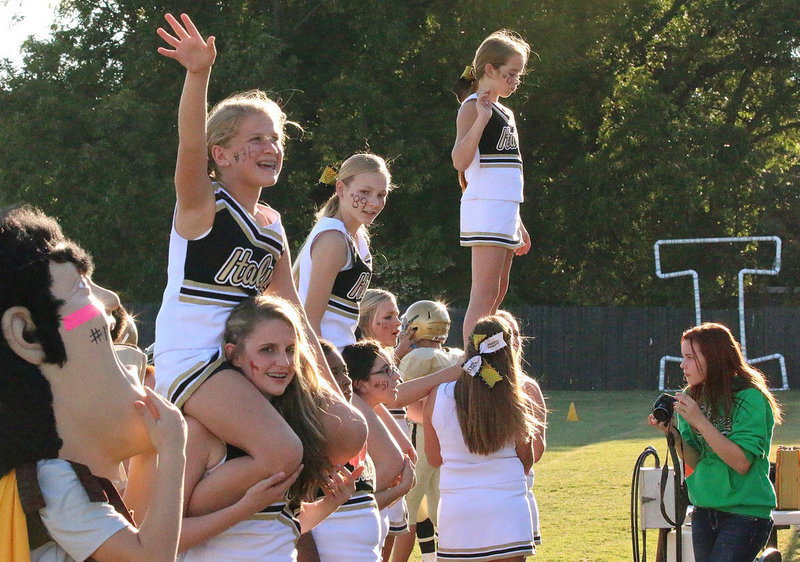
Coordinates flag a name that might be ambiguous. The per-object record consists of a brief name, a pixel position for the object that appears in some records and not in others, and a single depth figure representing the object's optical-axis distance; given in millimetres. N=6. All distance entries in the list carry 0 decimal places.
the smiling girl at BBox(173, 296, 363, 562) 7016
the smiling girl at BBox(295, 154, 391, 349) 10305
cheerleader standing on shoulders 13016
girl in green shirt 12258
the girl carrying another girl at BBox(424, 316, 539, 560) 11195
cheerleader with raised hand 7031
